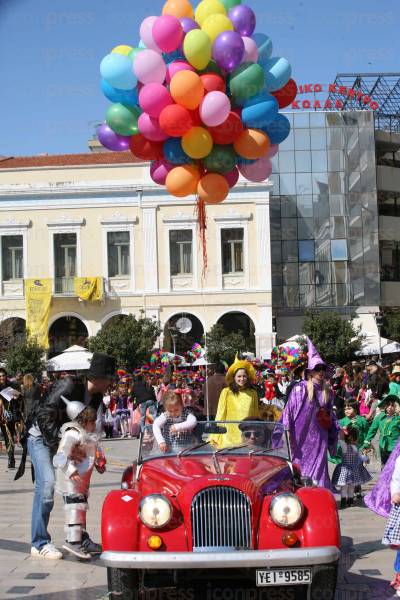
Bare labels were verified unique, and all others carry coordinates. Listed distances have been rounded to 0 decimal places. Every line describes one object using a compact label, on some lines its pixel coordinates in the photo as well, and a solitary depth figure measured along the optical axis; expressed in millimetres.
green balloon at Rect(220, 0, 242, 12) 11984
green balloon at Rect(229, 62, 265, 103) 11422
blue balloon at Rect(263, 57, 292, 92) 11930
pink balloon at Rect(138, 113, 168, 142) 11539
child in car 7777
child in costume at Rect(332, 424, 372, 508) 11500
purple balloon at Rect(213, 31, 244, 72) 11258
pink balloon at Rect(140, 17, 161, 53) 11695
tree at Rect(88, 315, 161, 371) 41906
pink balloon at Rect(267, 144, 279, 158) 12281
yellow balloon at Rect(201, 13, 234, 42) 11406
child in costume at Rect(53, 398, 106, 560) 8188
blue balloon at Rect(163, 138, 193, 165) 11758
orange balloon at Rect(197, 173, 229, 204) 11891
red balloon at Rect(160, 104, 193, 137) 11258
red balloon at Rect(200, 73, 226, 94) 11344
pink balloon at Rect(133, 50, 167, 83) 11359
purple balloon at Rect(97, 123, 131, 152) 12414
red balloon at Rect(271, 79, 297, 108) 12297
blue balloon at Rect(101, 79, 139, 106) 11898
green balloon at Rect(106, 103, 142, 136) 11883
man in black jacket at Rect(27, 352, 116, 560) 8203
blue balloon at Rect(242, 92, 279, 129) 11594
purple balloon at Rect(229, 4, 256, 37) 11820
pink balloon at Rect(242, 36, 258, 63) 11516
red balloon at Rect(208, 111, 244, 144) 11492
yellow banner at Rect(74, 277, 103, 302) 47781
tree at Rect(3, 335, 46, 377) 41594
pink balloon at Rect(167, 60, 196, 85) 11438
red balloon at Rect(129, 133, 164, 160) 12062
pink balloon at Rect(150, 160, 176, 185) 12205
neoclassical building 48094
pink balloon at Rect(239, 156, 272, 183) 12265
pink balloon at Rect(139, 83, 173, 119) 11305
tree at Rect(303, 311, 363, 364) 43906
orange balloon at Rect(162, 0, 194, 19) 11898
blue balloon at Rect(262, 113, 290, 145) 12047
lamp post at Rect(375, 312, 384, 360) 34125
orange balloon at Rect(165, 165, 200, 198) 11836
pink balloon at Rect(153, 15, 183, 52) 11406
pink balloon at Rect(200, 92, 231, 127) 11148
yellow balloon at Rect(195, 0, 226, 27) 11773
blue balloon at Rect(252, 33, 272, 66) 12043
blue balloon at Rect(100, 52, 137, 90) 11641
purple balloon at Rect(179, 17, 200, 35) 11594
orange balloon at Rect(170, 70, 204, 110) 11172
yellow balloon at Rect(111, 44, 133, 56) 12061
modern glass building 52719
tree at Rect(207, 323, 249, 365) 39469
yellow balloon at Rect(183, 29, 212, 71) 11273
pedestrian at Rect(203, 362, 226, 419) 15703
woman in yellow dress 10094
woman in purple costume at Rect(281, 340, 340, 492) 9344
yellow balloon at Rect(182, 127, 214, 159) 11367
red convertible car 6062
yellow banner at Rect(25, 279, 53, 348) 46969
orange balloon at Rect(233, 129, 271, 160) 11656
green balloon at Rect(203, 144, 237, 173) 11773
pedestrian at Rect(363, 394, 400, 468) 11906
